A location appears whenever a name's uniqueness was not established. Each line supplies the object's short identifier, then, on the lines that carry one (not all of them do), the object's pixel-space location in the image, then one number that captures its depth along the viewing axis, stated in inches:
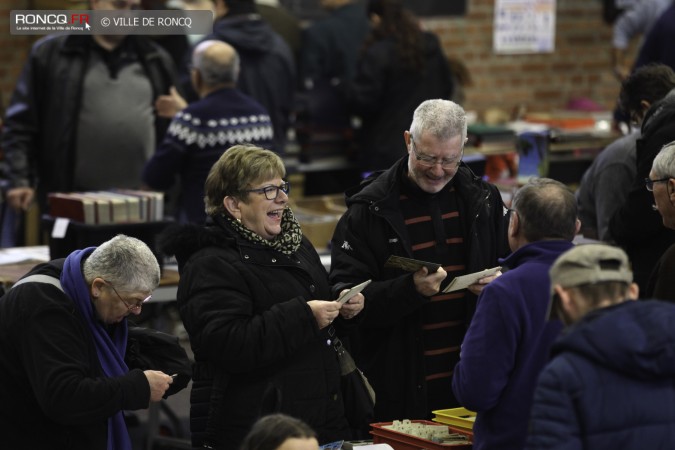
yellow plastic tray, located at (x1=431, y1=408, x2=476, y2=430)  292.0
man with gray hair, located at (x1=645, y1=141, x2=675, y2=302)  314.5
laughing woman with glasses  281.2
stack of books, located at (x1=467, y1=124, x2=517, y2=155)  606.8
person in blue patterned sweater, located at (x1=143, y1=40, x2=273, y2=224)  458.6
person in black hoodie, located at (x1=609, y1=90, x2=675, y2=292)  359.4
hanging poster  821.8
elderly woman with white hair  271.2
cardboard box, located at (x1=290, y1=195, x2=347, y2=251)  486.1
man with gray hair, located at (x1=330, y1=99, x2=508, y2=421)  315.6
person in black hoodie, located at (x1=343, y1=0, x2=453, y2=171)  599.0
